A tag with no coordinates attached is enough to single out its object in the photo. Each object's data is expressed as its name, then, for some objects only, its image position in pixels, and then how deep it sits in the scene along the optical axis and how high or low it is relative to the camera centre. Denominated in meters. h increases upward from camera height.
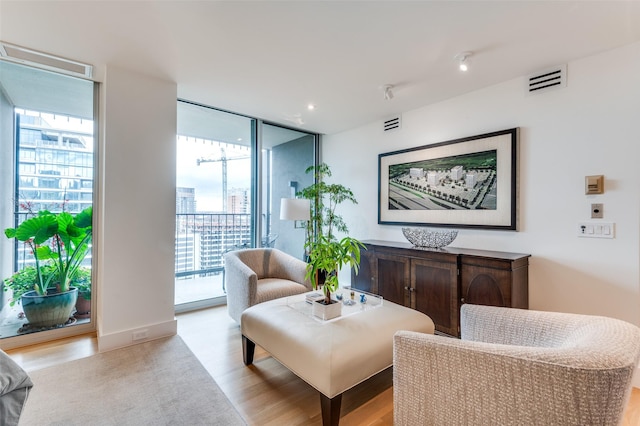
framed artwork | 2.66 +0.32
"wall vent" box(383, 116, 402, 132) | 3.58 +1.15
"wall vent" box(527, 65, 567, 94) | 2.35 +1.14
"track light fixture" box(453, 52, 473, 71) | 2.22 +1.23
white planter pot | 1.97 -0.68
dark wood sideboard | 2.31 -0.59
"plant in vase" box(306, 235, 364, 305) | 2.00 -0.31
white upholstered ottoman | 1.54 -0.78
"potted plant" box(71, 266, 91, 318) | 2.87 -0.79
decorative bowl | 2.77 -0.23
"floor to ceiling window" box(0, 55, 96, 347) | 2.56 +0.44
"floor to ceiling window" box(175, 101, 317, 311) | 3.50 +0.24
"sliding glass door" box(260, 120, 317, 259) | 4.11 +0.56
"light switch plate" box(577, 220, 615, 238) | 2.12 -0.11
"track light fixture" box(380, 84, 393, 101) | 2.81 +1.23
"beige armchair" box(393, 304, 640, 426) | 0.87 -0.57
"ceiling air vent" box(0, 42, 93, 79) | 2.26 +1.27
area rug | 1.67 -1.19
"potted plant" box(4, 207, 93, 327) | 2.56 -0.45
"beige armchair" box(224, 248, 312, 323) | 2.62 -0.68
